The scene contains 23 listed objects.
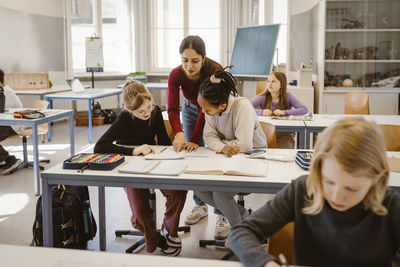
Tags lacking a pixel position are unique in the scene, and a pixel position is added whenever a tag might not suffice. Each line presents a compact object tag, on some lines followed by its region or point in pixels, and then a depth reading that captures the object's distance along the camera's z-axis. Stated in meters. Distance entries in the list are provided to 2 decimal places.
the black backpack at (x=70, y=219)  2.51
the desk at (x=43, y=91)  6.05
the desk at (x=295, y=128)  3.39
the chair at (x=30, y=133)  4.56
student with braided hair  2.36
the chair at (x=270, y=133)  2.91
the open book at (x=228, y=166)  2.00
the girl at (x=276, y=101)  3.94
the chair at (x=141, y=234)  2.64
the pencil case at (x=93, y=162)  2.09
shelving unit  5.81
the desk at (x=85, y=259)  1.17
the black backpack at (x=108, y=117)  7.60
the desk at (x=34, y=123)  3.73
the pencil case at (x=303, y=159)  2.07
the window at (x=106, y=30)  8.09
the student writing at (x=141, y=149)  2.46
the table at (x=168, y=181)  1.89
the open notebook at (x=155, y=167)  2.02
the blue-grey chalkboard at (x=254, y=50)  6.69
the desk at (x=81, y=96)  5.94
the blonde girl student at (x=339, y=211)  1.11
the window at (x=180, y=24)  8.79
